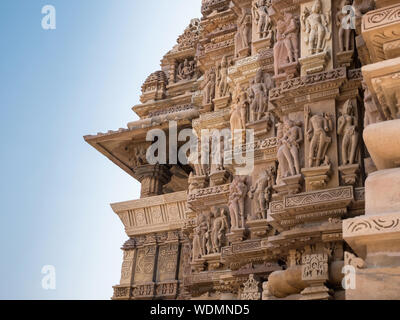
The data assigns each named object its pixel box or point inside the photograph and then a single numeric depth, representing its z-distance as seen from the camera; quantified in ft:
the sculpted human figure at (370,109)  18.85
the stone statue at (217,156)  41.81
